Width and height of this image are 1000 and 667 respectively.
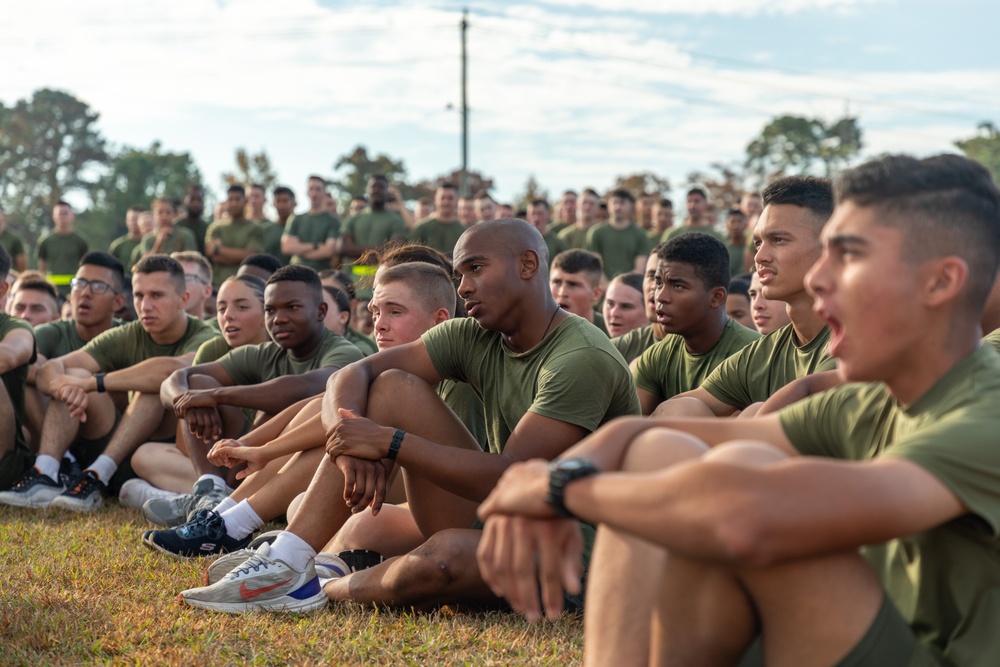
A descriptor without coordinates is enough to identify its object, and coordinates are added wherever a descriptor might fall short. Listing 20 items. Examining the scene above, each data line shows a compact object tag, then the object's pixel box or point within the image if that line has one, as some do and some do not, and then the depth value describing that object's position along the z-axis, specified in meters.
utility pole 27.41
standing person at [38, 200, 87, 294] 16.00
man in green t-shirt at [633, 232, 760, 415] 5.84
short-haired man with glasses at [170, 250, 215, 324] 9.51
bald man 4.19
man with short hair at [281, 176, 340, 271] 14.39
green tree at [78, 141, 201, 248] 49.29
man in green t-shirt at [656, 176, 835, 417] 4.72
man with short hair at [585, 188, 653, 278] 13.72
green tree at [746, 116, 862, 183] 41.72
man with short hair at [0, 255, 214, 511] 7.19
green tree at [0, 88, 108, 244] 50.72
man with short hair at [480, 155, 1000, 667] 2.11
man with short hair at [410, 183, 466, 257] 13.77
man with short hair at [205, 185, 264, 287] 14.34
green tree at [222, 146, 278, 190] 39.44
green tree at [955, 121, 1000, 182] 39.53
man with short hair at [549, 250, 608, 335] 7.91
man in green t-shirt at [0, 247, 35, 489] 7.26
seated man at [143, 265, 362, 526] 6.34
